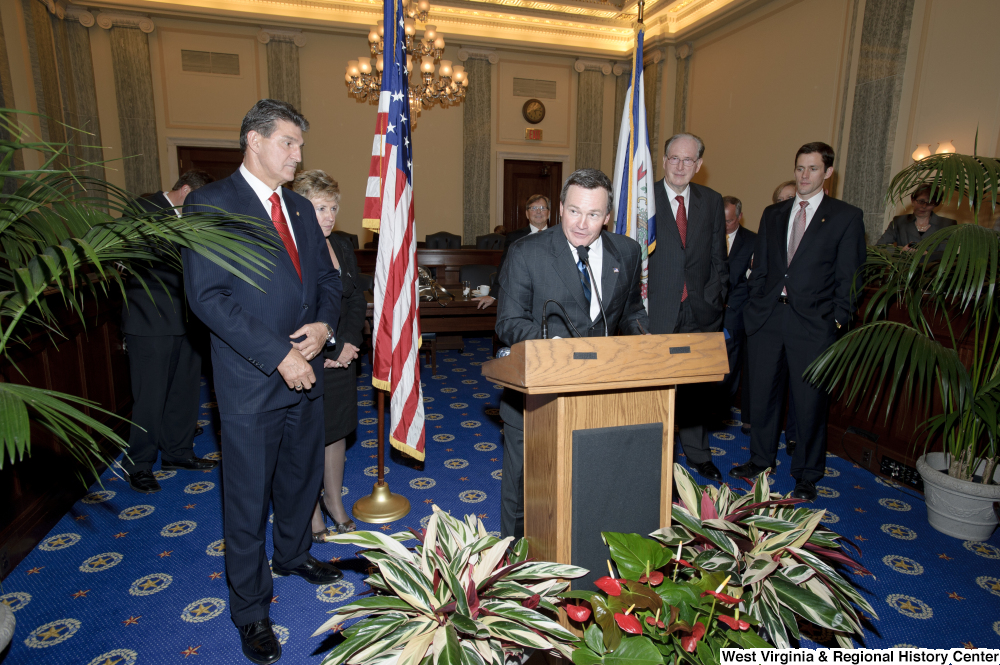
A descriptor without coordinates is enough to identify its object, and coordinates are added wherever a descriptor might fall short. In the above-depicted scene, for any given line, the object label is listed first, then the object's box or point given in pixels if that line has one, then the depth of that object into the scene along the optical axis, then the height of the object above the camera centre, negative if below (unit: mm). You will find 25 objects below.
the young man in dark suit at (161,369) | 3111 -891
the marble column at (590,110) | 11266 +2172
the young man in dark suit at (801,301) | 3031 -447
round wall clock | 11117 +2108
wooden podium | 1264 -453
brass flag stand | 2803 -1465
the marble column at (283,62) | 9828 +2661
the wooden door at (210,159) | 9930 +958
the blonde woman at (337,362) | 2361 -628
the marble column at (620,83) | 11406 +2738
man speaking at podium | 1813 -210
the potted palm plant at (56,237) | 1081 -60
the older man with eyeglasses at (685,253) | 3004 -179
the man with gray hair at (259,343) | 1766 -420
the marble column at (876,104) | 6496 +1412
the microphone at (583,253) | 1756 -111
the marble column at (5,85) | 6914 +1543
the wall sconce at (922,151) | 6323 +804
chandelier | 7669 +2143
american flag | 2627 -152
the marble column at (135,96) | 9227 +1938
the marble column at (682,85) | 10031 +2421
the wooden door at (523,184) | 11445 +682
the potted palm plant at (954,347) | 2410 -590
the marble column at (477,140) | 10680 +1481
